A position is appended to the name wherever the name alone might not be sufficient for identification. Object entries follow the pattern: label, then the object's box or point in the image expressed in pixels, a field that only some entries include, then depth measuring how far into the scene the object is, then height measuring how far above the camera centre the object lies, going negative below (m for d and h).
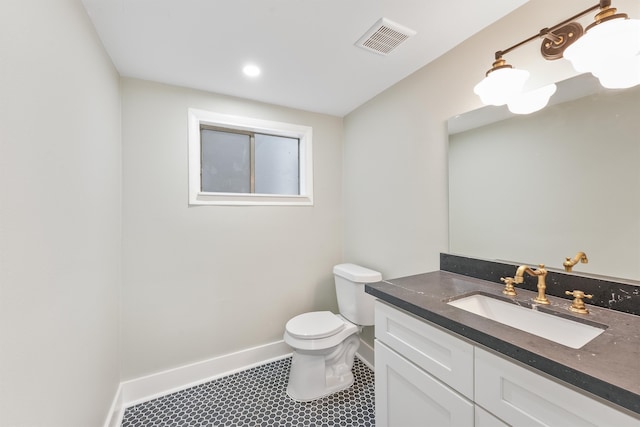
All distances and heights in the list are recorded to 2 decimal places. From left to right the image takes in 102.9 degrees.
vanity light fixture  0.83 +0.57
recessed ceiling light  1.65 +0.94
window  1.96 +0.45
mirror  0.94 +0.13
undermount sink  0.87 -0.42
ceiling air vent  1.29 +0.94
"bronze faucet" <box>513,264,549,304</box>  1.03 -0.28
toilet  1.74 -0.89
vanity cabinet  0.62 -0.54
